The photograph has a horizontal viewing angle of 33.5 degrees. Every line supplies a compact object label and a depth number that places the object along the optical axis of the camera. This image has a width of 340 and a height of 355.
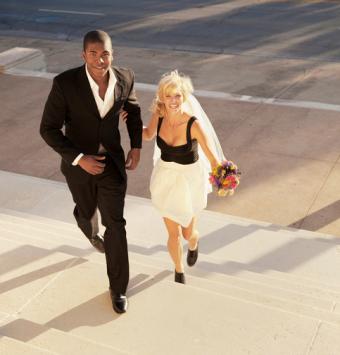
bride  4.24
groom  3.85
